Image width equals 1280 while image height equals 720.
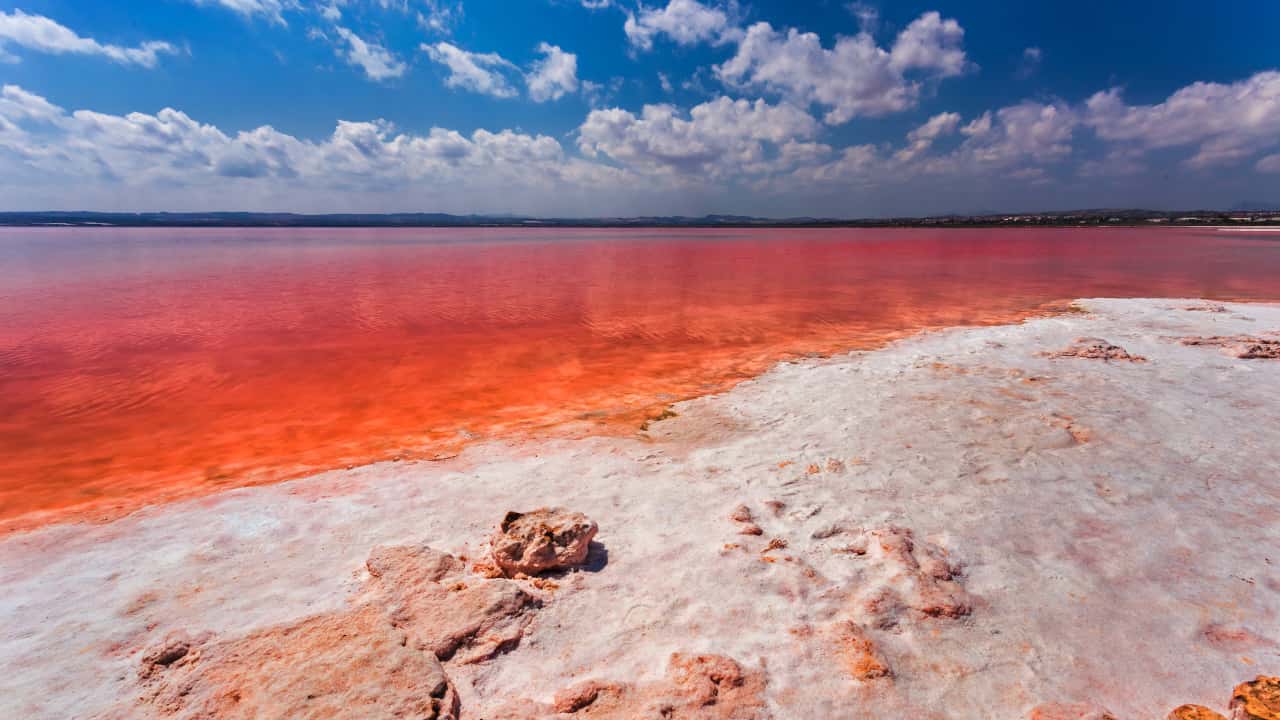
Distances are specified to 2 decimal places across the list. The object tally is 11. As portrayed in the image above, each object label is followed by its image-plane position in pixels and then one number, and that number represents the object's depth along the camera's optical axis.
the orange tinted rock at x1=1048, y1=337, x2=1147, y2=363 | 7.96
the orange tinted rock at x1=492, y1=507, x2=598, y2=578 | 3.54
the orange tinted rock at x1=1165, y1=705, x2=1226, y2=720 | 2.49
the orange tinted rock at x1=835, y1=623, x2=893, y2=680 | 2.74
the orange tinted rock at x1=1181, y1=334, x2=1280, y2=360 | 7.80
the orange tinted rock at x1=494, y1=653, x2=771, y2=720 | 2.55
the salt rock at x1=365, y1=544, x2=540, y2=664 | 2.97
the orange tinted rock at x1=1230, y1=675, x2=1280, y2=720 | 2.45
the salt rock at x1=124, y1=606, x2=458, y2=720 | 2.54
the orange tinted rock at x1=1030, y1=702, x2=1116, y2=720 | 2.52
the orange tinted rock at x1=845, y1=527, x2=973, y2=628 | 3.15
